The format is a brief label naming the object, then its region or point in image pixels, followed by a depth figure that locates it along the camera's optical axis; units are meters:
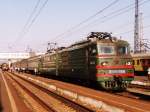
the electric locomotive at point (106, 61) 13.32
